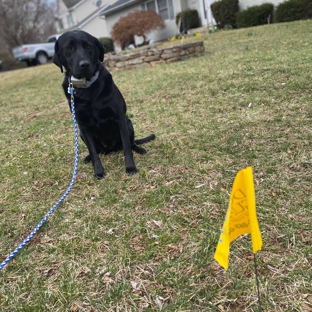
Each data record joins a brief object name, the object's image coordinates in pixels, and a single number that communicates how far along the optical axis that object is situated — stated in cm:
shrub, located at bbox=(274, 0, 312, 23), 1115
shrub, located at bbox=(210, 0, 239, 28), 1372
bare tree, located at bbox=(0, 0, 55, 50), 2677
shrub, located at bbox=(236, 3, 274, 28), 1245
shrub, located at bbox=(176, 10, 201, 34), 1561
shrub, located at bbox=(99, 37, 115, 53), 1773
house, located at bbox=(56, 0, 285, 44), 1559
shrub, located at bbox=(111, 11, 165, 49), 1581
